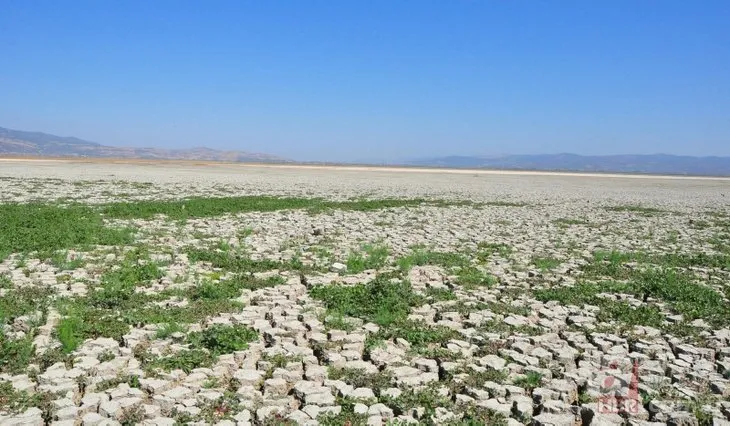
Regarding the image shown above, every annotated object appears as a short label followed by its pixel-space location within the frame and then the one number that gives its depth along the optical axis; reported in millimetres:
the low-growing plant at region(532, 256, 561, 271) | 11883
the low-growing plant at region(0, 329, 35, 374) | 5723
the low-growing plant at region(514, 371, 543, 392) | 5739
